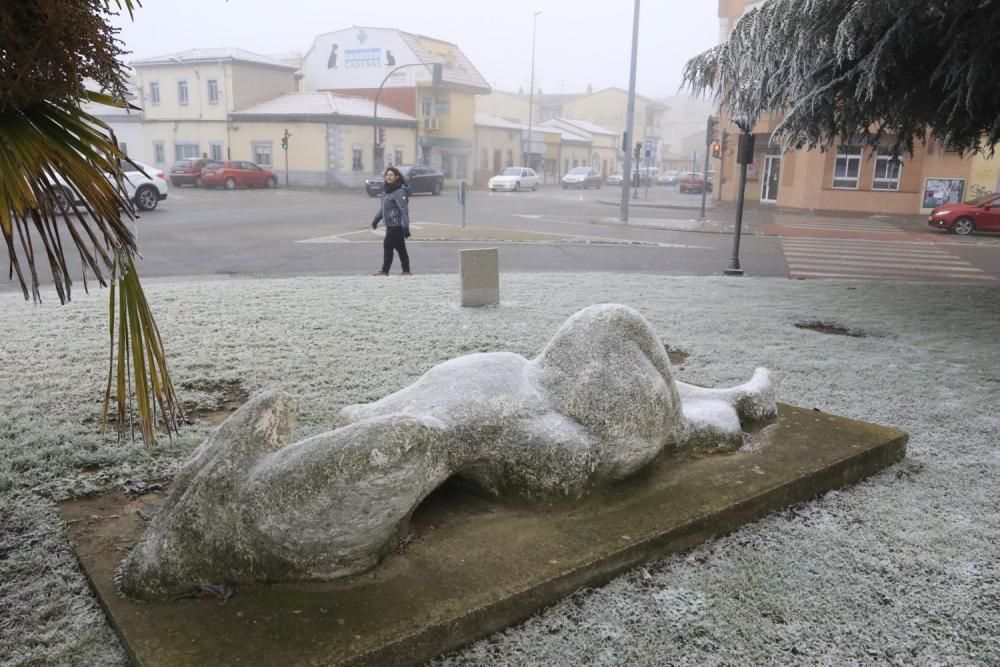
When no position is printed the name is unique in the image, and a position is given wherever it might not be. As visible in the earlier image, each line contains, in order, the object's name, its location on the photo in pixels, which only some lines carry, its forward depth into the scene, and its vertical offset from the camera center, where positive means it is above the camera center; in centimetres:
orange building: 2817 +45
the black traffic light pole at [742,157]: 1179 +44
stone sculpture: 248 -101
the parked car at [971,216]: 2123 -68
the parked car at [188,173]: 3466 -16
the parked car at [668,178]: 6625 +42
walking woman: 1088 -57
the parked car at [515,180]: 4264 -6
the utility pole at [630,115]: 2205 +202
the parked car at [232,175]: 3428 -18
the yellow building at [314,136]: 3975 +191
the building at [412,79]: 4522 +578
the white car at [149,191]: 2155 -66
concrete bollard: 830 -107
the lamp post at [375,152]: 4072 +120
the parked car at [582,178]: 5094 +14
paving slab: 236 -140
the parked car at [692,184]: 4900 -3
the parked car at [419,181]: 3397 -22
